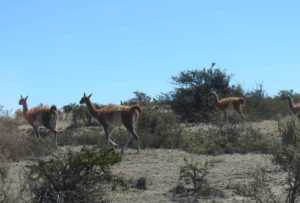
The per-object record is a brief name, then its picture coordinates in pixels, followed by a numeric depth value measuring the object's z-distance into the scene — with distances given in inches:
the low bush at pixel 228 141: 1066.0
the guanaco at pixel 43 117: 1333.6
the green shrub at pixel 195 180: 665.0
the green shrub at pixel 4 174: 541.7
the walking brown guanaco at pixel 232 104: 1648.8
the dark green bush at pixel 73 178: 577.0
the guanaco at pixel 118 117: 1127.1
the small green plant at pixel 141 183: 700.9
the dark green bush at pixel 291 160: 552.2
